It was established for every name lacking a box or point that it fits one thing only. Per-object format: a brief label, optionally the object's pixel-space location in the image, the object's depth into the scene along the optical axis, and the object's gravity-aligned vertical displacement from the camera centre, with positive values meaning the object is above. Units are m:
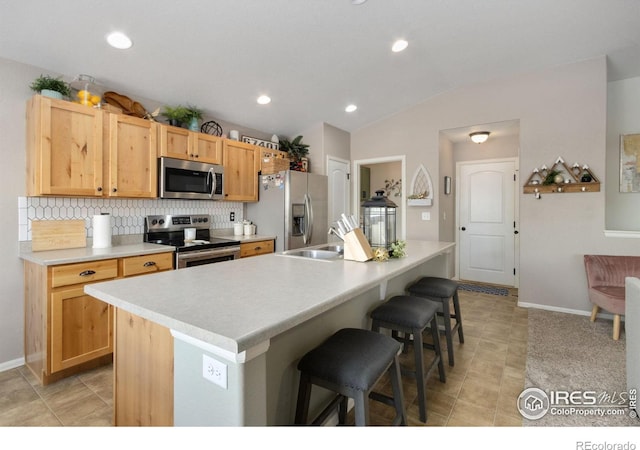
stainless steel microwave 3.22 +0.47
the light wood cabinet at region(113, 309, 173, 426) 1.32 -0.65
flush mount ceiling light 4.50 +1.23
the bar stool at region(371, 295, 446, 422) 1.90 -0.59
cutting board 2.64 -0.09
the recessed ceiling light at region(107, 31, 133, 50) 2.45 +1.42
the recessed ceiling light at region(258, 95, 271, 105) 3.83 +1.49
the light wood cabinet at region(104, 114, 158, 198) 2.85 +0.62
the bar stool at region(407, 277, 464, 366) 2.53 -0.56
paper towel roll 2.82 -0.06
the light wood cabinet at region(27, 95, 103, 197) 2.47 +0.60
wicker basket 4.22 +0.81
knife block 2.05 -0.15
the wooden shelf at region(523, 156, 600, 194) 3.68 +0.51
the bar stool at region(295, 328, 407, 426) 1.29 -0.60
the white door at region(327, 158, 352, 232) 5.06 +0.58
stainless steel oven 3.08 -0.18
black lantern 2.28 +0.02
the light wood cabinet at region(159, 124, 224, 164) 3.24 +0.85
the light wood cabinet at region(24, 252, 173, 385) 2.29 -0.71
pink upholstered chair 3.35 -0.52
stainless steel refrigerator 4.04 +0.19
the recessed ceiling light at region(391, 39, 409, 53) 3.21 +1.79
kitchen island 0.98 -0.30
